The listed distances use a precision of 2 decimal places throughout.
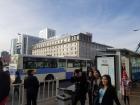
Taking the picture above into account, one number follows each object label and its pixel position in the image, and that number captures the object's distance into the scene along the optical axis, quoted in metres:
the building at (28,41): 48.20
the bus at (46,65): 8.60
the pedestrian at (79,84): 3.55
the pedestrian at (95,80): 2.99
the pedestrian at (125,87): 4.60
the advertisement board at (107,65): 5.27
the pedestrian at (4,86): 2.11
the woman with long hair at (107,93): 2.25
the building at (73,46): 46.54
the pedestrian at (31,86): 3.65
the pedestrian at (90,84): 3.37
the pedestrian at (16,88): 4.37
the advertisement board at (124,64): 5.60
